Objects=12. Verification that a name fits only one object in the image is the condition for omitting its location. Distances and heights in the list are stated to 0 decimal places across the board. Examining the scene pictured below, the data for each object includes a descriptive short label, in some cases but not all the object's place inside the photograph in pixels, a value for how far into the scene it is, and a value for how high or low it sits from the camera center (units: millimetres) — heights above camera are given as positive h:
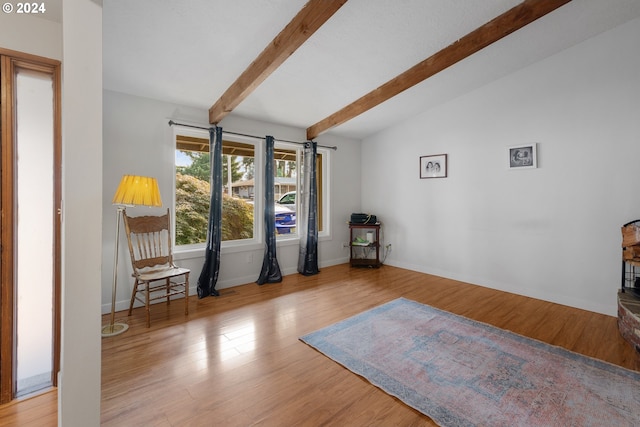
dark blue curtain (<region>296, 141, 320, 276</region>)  4492 +20
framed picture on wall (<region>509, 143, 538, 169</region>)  3434 +718
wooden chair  2801 -411
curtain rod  3278 +1138
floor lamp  2510 +196
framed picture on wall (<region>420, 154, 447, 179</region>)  4305 +769
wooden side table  4922 -527
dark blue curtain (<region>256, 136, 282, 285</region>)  4004 -115
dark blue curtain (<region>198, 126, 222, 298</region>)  3451 -67
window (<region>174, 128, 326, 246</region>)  3564 +403
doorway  1722 -26
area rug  1584 -1115
